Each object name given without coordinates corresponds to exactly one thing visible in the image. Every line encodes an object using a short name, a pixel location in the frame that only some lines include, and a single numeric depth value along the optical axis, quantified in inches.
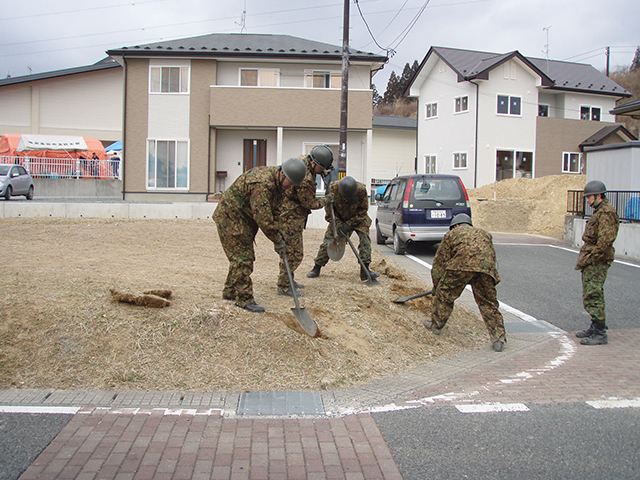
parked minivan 486.3
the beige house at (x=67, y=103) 1435.8
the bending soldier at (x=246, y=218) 225.0
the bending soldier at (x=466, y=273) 229.0
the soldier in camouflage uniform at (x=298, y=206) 269.0
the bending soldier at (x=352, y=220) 311.7
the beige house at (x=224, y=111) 887.1
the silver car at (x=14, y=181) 836.5
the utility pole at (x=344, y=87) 709.3
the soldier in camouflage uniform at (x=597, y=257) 250.1
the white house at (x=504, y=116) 1195.3
